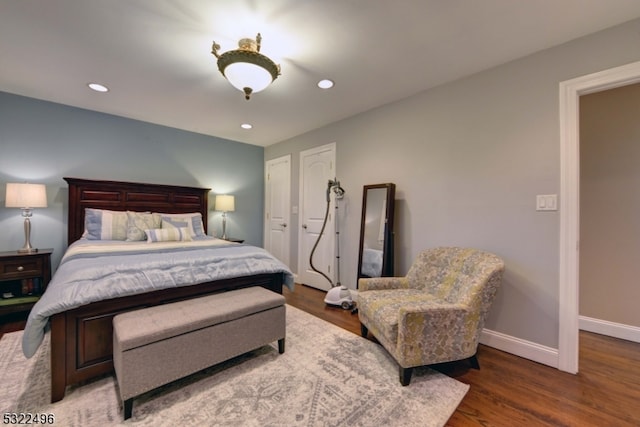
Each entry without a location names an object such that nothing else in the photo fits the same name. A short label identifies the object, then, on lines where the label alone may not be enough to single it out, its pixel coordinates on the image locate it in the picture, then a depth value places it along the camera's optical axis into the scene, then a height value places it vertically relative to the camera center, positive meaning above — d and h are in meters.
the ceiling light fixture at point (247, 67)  1.82 +1.06
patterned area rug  1.46 -1.13
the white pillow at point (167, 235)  3.09 -0.26
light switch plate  2.01 +0.12
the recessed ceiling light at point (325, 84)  2.61 +1.32
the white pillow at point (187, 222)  3.45 -0.12
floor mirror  2.88 -0.19
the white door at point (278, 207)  4.55 +0.13
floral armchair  1.73 -0.69
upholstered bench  1.49 -0.79
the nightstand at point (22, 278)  2.62 -0.69
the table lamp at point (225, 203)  4.32 +0.18
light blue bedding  1.55 -0.43
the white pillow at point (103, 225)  3.07 -0.15
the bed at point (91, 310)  1.59 -0.66
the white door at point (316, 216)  3.80 -0.02
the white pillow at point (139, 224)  3.15 -0.14
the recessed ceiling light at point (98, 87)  2.71 +1.31
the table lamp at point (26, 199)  2.72 +0.14
